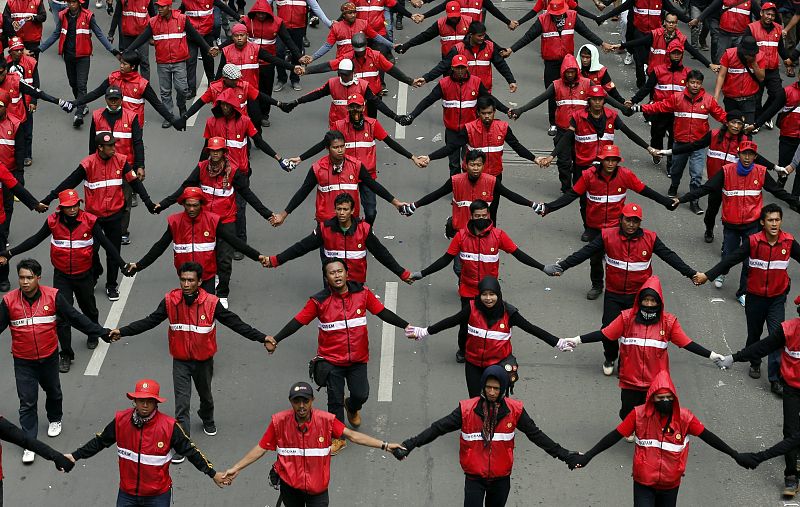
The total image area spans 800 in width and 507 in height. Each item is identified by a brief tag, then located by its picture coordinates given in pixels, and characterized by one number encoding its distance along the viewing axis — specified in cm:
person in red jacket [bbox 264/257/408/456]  1373
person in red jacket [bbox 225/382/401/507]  1199
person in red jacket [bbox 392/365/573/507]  1209
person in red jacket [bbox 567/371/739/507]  1215
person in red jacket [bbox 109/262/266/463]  1375
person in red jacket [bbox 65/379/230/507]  1209
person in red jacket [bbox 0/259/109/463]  1388
